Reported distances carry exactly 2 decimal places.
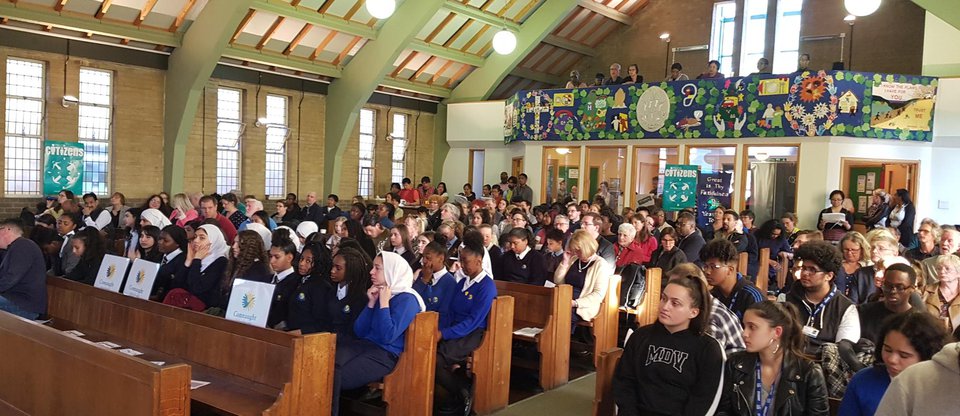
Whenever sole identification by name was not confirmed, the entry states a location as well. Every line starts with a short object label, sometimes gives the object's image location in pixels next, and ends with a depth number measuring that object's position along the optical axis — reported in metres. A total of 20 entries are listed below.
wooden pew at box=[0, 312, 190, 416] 3.03
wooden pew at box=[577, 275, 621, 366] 6.46
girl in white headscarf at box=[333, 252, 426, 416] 4.34
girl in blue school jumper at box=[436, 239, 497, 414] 5.14
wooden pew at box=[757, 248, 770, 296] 9.26
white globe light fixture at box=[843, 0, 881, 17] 9.80
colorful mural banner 12.27
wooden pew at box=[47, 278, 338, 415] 3.63
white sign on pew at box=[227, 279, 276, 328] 4.40
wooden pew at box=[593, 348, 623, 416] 3.84
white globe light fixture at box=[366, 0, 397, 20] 10.90
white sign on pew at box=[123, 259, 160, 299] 5.46
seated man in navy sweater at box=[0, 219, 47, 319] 5.54
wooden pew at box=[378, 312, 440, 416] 4.41
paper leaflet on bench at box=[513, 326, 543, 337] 5.87
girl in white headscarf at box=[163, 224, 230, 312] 5.60
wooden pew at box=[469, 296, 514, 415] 5.13
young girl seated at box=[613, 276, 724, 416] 3.16
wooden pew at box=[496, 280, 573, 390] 5.84
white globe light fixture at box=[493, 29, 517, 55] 13.19
